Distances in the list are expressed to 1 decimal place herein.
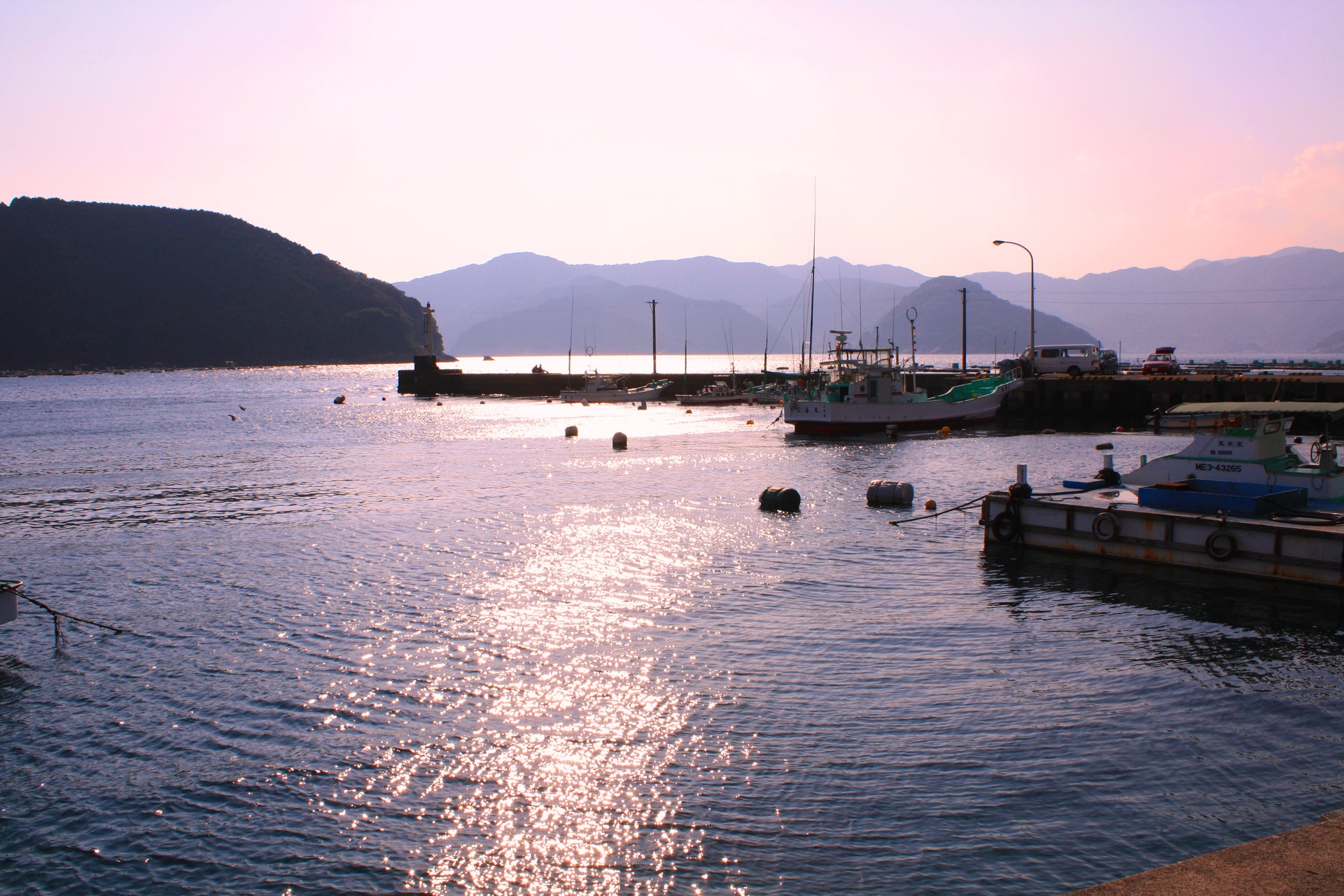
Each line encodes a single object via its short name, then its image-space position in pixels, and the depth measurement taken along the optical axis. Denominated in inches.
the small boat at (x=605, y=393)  4362.7
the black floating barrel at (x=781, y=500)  1272.1
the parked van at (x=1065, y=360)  3110.2
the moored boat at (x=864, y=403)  2420.0
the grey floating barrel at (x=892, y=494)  1300.4
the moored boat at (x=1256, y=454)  842.8
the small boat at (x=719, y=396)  4067.4
